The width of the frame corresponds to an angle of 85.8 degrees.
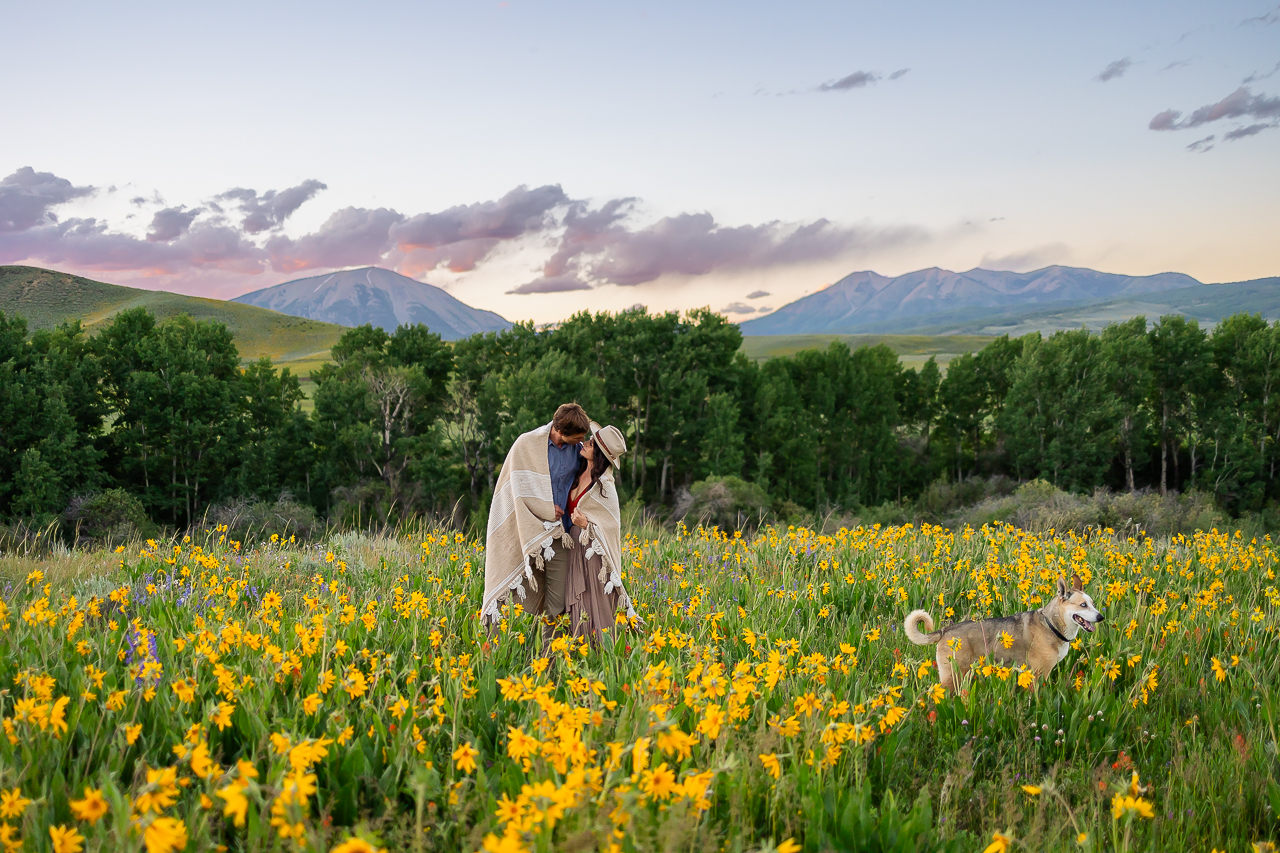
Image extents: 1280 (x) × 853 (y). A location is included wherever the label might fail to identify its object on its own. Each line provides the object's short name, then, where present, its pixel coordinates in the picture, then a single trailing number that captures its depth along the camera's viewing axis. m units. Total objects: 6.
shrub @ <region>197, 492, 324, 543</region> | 26.59
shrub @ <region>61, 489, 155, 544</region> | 25.36
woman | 4.45
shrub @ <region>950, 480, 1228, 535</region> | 16.92
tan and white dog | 3.82
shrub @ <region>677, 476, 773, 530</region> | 31.52
